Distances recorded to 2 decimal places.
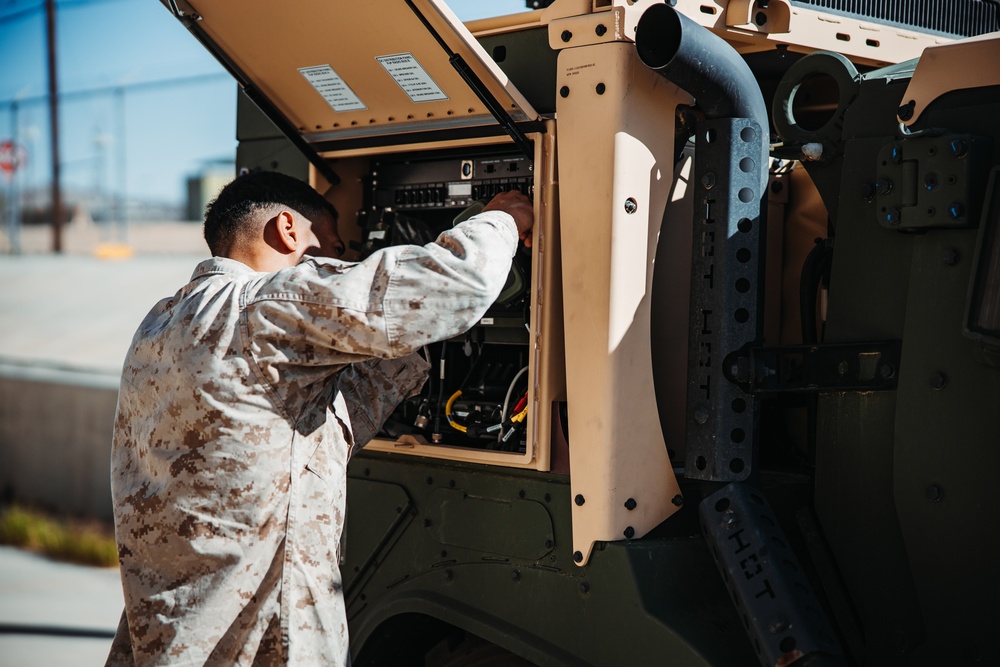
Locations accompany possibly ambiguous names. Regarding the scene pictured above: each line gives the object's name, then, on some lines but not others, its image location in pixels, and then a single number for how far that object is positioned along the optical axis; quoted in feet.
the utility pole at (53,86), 39.29
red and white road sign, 41.02
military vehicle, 7.41
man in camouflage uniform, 7.62
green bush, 26.81
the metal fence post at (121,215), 43.01
